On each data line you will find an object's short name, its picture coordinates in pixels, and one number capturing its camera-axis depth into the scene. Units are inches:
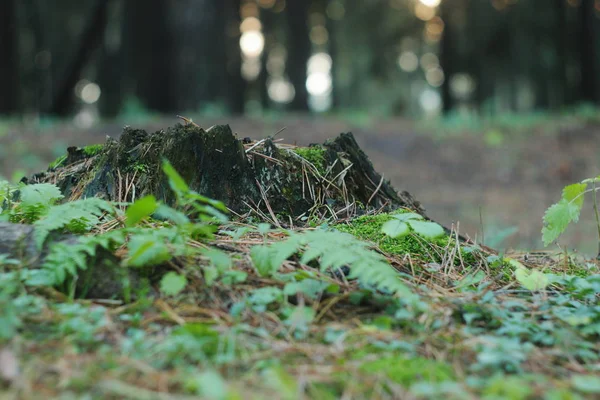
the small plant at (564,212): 100.2
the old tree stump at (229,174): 108.1
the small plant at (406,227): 83.5
